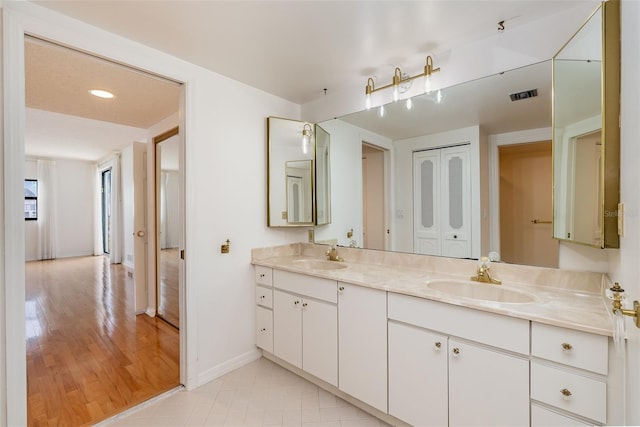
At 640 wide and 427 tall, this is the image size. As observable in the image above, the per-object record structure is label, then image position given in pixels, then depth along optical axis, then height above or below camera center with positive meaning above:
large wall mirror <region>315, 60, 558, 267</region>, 1.61 +0.32
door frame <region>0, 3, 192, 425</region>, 1.32 +0.11
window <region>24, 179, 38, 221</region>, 6.68 +0.35
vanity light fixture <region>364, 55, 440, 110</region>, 1.85 +0.96
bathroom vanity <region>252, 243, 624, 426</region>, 1.07 -0.65
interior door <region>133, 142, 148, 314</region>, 3.44 -0.23
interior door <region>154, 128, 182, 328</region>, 3.42 -0.18
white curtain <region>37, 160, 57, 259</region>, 6.73 +0.14
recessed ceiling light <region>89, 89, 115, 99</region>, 2.45 +1.10
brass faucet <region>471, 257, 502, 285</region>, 1.66 -0.39
